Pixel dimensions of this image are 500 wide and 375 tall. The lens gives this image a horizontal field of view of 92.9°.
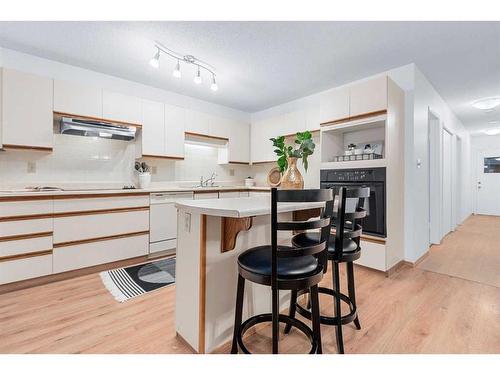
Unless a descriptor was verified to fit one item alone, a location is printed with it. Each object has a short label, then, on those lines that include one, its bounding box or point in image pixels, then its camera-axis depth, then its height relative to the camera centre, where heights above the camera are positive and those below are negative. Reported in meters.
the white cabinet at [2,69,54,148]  2.40 +0.81
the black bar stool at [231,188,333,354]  1.00 -0.37
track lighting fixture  2.46 +1.49
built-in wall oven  2.57 -0.03
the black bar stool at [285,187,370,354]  1.33 -0.37
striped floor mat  2.15 -0.93
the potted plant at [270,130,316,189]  1.59 +0.21
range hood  2.74 +0.72
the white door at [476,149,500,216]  6.91 +0.21
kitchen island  1.29 -0.46
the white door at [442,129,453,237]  4.29 +0.10
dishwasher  3.03 -0.45
